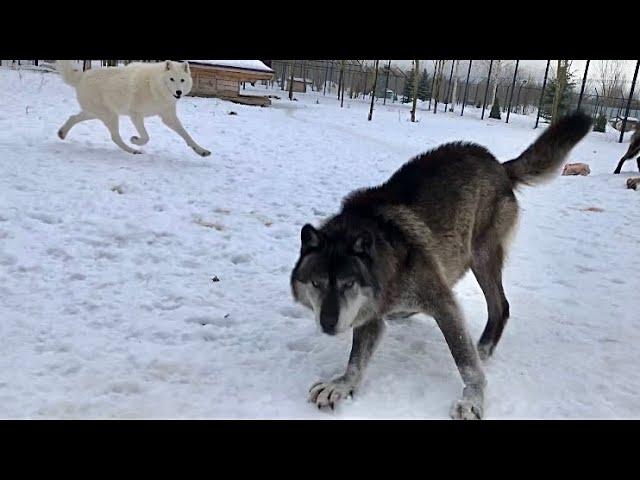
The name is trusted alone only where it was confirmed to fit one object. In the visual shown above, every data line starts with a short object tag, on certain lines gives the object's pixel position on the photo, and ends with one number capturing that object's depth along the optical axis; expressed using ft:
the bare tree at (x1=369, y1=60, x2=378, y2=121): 70.38
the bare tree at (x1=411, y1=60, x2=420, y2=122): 76.43
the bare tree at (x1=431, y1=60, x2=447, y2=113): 104.01
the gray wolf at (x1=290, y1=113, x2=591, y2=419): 8.98
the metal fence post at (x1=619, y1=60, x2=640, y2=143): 47.55
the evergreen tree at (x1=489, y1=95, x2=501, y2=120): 107.98
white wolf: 28.25
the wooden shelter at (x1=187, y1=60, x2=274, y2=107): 68.69
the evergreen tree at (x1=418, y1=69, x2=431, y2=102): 147.02
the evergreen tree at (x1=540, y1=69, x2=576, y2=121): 87.10
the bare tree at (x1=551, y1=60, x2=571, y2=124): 53.74
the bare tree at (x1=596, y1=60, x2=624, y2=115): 73.26
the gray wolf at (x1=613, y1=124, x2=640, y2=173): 41.78
